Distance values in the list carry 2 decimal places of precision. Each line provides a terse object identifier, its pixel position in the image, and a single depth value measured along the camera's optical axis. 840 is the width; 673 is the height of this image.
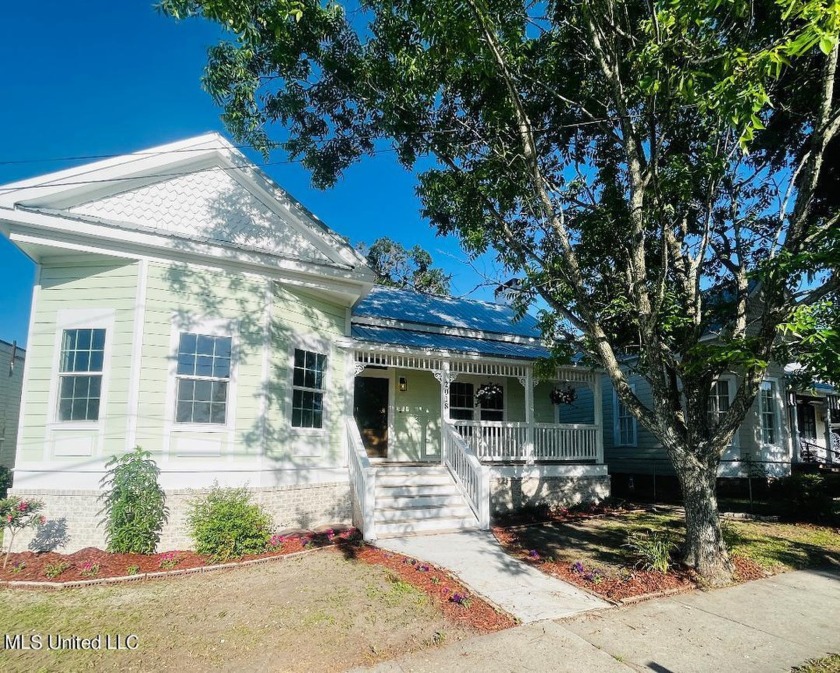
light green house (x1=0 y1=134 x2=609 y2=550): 8.45
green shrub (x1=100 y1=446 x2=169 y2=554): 7.84
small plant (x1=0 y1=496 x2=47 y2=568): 7.41
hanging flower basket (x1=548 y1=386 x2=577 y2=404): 13.96
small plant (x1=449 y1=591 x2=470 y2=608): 5.99
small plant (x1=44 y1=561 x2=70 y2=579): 7.00
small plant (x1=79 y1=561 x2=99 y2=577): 7.09
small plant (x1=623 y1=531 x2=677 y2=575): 7.18
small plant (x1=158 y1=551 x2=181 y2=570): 7.49
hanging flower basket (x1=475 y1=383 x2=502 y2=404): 14.05
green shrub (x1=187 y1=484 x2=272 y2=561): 7.92
